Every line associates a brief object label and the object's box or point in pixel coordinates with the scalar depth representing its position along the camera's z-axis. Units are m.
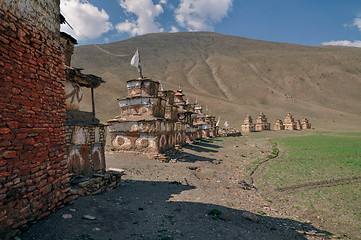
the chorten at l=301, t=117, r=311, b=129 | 63.47
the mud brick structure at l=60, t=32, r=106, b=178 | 7.76
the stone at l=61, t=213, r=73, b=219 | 5.68
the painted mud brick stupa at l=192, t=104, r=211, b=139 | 38.54
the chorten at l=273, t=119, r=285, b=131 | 61.12
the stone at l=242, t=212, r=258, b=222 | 7.50
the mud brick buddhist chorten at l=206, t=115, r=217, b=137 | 42.16
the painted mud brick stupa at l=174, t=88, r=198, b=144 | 28.22
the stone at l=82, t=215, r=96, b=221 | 5.87
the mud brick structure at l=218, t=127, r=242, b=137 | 44.76
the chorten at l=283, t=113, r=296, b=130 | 61.16
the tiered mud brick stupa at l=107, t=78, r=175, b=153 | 16.64
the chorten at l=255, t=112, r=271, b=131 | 60.22
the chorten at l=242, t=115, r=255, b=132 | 56.38
